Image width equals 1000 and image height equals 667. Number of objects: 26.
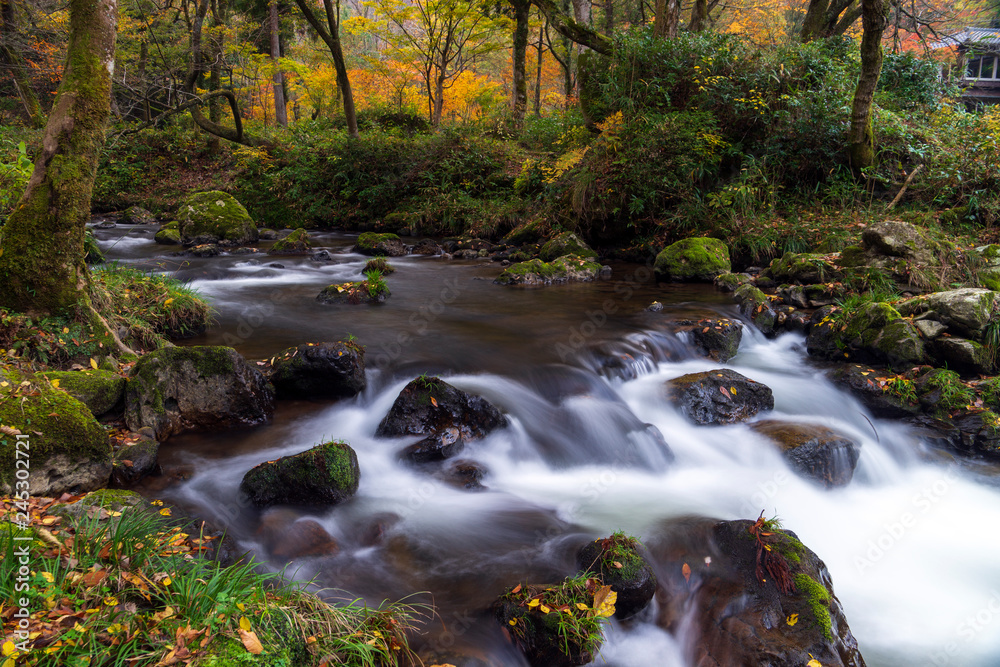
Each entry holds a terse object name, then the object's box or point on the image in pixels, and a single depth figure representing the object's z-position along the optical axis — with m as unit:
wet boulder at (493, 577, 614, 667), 3.09
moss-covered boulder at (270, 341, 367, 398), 5.81
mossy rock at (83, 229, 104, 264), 8.62
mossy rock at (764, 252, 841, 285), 9.30
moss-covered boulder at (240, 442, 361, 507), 4.26
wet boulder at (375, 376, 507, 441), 5.26
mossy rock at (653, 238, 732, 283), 10.90
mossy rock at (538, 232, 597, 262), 12.31
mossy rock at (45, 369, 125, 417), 4.58
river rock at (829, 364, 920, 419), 6.27
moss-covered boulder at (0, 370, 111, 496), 3.54
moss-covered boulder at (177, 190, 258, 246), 14.09
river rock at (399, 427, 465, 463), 5.00
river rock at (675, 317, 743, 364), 7.71
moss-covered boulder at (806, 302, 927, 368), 6.72
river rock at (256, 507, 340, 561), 3.86
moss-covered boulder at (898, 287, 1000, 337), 6.55
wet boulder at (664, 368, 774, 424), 5.98
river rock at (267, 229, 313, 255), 13.82
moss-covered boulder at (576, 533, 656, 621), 3.38
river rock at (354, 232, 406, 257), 14.06
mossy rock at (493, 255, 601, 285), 11.11
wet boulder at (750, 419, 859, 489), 5.16
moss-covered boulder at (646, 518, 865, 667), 3.15
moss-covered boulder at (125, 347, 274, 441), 4.88
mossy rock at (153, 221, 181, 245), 14.03
